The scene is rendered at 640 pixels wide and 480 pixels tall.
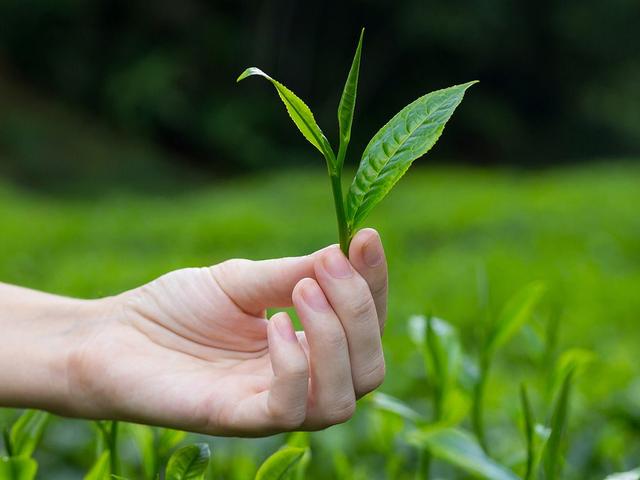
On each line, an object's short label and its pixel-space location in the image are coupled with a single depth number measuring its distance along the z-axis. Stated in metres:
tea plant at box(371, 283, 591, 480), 0.98
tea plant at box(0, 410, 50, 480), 0.91
